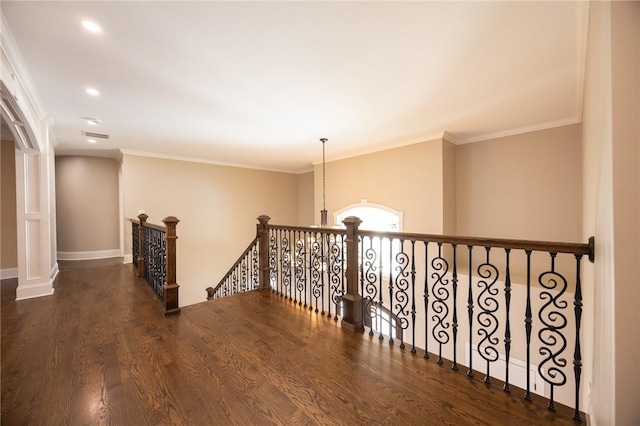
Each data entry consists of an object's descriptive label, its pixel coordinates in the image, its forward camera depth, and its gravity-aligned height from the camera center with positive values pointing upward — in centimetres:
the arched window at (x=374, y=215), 545 -14
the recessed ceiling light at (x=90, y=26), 202 +143
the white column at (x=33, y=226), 361 -22
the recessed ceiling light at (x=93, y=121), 408 +139
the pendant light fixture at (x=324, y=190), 675 +50
